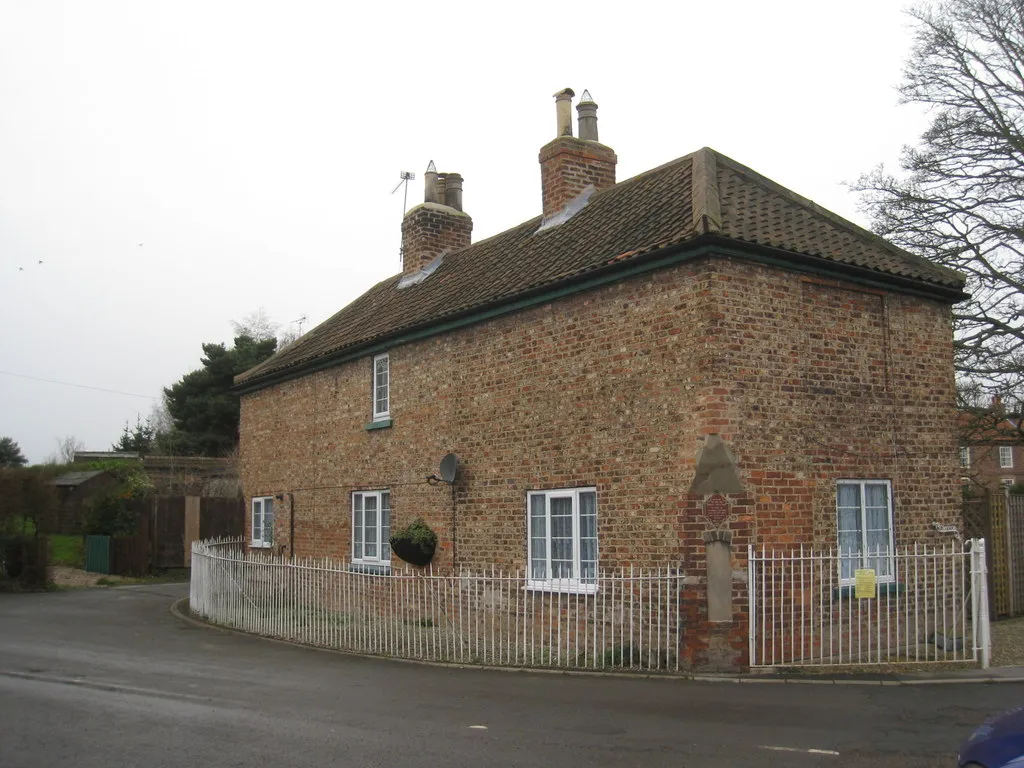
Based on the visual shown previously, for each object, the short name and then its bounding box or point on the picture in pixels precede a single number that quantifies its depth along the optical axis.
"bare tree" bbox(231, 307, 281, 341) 63.37
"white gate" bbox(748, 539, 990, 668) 10.95
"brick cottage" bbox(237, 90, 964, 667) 11.21
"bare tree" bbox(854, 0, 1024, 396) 19.70
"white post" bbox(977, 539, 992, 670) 11.12
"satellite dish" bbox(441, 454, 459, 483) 14.73
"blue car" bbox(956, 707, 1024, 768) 5.21
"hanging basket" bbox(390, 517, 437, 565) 15.21
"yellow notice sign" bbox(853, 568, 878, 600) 11.14
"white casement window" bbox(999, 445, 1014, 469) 61.47
